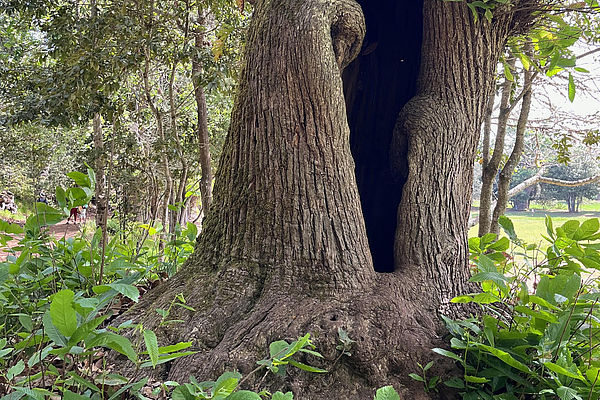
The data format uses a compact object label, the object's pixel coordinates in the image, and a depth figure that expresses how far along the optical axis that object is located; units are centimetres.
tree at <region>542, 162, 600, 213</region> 2080
